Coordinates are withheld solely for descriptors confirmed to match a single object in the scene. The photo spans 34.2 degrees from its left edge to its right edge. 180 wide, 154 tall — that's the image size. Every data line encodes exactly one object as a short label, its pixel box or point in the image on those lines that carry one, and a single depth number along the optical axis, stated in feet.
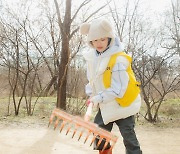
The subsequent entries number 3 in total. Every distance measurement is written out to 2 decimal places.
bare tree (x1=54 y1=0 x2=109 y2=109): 17.88
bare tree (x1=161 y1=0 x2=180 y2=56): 18.95
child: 7.09
